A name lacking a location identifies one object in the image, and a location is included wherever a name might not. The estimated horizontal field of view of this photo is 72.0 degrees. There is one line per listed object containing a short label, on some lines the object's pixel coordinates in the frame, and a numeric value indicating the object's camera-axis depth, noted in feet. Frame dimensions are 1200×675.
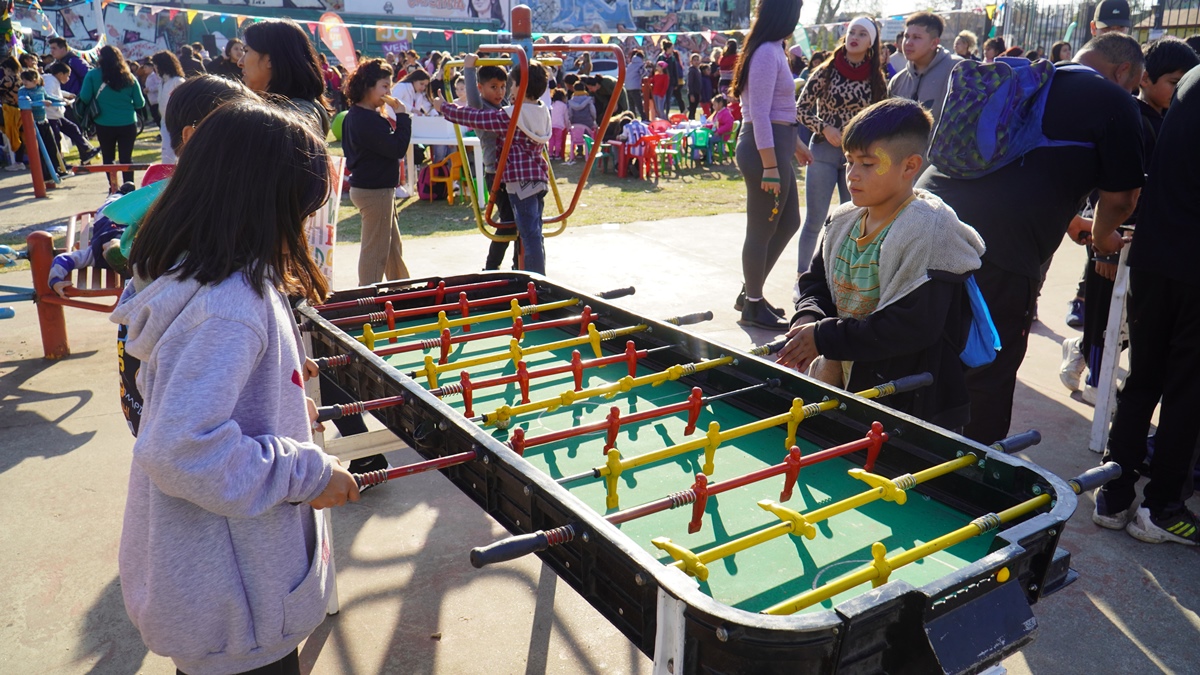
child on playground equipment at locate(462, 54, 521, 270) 18.28
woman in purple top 16.83
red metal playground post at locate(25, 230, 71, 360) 15.39
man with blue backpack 9.71
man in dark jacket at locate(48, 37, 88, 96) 41.41
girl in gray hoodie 4.45
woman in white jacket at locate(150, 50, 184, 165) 29.73
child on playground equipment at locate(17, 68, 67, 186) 32.64
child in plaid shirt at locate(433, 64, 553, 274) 17.25
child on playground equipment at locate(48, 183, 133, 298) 8.99
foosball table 4.30
